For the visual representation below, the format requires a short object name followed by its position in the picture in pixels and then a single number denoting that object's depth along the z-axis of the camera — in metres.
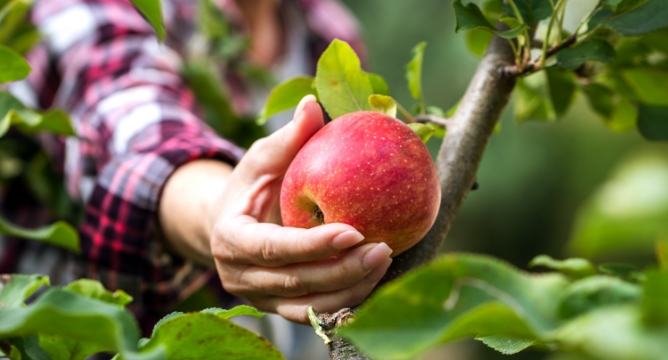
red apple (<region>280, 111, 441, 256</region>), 0.94
